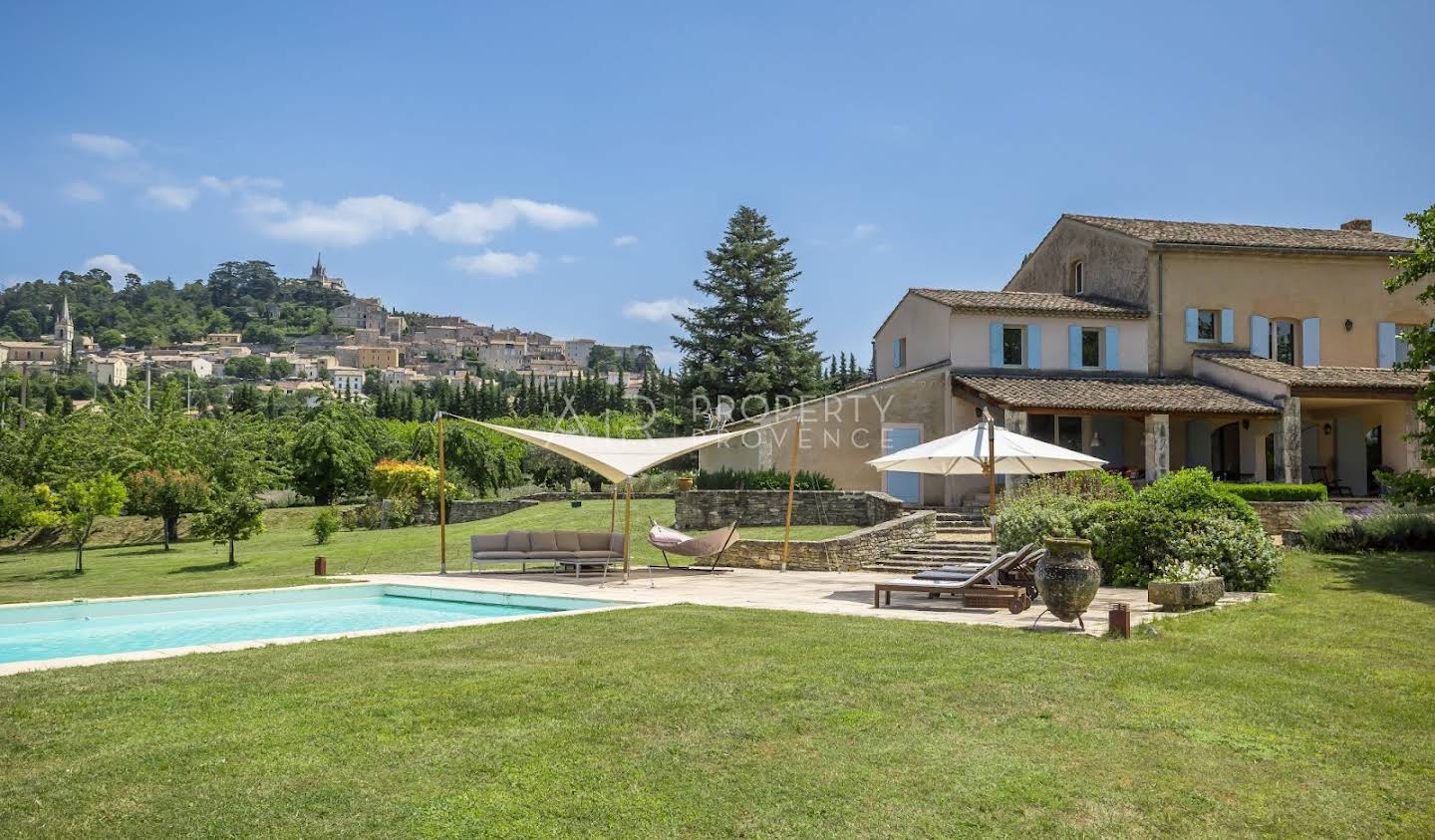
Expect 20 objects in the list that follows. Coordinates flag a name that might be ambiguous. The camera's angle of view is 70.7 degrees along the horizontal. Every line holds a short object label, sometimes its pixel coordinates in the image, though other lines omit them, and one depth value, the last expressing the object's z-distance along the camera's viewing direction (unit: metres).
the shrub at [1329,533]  14.52
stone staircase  15.70
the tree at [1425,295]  13.96
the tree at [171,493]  23.27
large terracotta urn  8.33
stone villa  22.81
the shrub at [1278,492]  19.23
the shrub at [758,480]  21.50
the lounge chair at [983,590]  9.89
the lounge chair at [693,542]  15.69
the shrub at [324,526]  22.77
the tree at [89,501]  19.33
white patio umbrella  12.42
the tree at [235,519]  20.06
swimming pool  9.95
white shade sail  14.80
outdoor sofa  15.35
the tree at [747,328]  39.09
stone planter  9.59
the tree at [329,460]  33.66
